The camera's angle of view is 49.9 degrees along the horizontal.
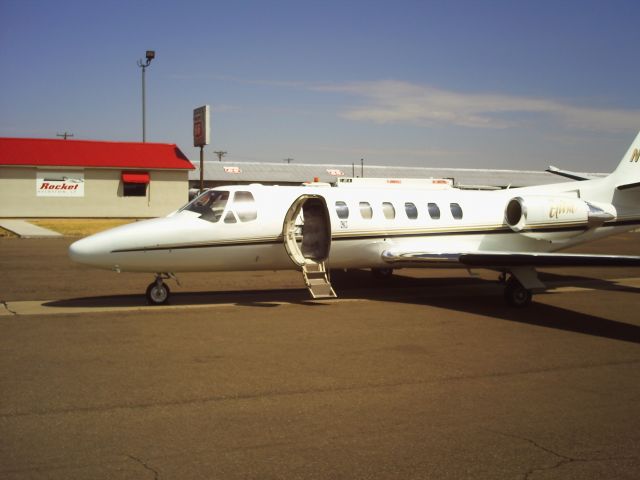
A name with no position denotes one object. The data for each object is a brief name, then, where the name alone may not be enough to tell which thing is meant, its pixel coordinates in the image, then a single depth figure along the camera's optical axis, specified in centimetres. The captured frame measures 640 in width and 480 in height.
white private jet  1269
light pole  5244
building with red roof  4500
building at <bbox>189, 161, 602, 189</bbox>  6875
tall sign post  4275
